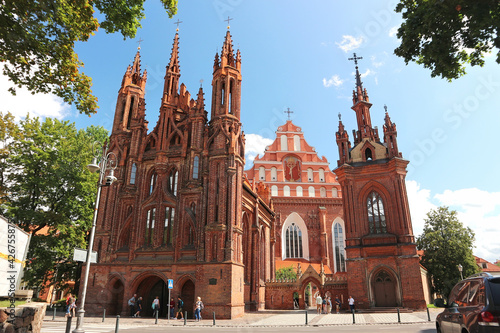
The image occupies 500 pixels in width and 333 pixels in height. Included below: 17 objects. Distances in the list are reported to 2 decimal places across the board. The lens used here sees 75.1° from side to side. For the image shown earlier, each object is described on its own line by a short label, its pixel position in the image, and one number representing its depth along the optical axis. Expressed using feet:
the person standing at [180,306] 71.49
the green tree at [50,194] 82.33
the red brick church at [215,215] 77.15
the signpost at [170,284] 69.00
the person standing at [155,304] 68.22
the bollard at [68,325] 30.61
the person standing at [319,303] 87.81
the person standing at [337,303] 93.09
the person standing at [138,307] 75.17
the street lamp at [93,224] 29.60
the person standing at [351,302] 83.41
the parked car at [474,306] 16.66
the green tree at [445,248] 124.16
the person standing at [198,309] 66.74
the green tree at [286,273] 119.85
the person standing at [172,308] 72.49
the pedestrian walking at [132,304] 75.73
